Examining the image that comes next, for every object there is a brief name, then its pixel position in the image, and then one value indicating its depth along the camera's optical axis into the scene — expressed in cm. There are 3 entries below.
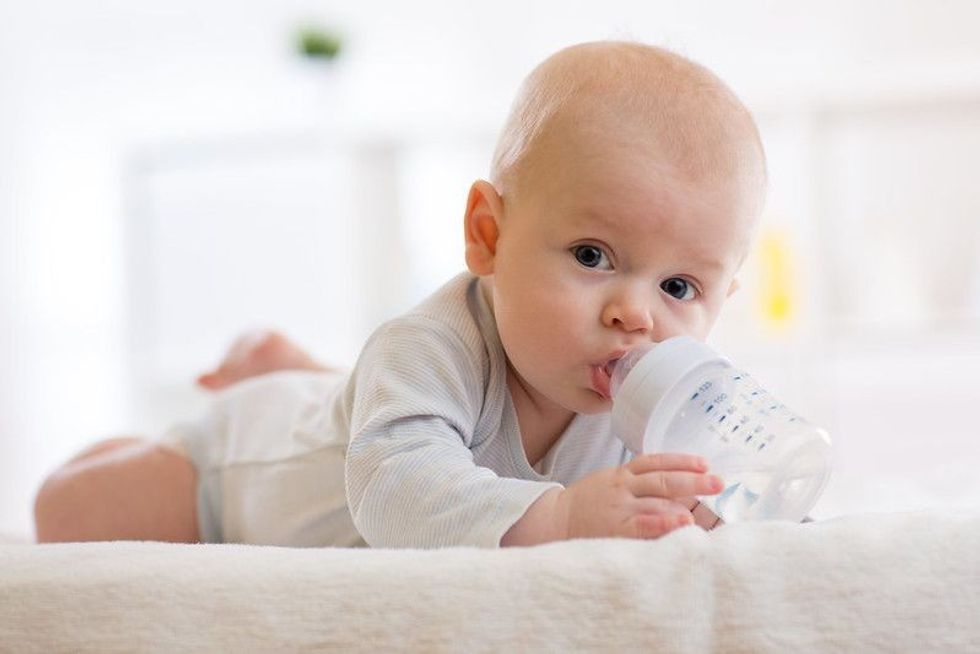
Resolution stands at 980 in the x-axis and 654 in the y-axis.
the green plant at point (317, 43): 349
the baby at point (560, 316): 74
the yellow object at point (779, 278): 310
